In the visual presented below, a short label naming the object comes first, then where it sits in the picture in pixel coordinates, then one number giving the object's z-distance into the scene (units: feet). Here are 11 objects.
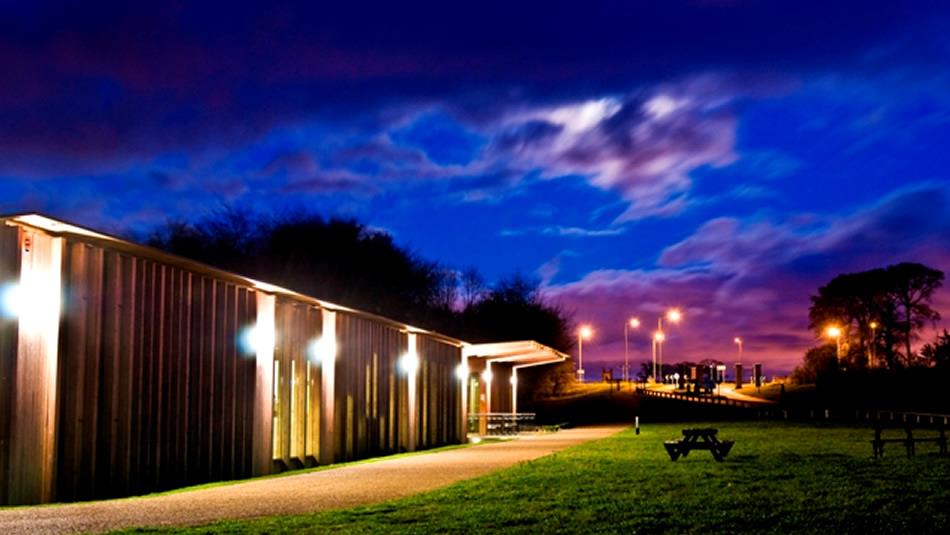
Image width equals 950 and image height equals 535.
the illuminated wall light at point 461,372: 115.14
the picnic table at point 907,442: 67.31
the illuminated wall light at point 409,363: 94.02
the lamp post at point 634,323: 256.25
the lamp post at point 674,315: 221.87
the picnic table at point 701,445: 66.95
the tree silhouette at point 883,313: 263.08
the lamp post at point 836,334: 266.77
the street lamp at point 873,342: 262.47
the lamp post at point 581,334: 241.55
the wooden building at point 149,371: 42.70
